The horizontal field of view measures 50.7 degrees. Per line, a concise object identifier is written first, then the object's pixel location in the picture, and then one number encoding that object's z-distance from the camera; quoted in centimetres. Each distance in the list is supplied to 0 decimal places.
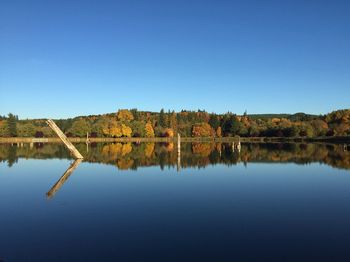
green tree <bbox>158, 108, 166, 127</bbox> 13362
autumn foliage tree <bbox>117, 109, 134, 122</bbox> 13125
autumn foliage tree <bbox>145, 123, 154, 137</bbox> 11650
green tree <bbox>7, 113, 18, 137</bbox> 10631
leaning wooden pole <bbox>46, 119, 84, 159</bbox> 3206
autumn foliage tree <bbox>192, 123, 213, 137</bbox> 12262
